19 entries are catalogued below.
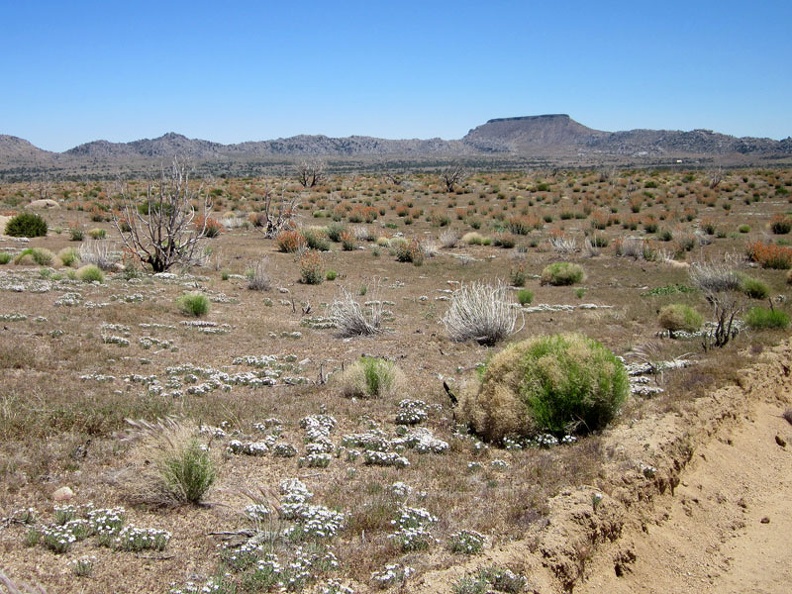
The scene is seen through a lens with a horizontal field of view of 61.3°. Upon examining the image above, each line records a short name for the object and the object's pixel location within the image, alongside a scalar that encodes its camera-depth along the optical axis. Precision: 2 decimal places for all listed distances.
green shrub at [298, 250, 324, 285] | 20.16
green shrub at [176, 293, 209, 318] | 14.41
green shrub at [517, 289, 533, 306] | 17.06
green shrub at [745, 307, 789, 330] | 11.66
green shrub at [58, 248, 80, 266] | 20.75
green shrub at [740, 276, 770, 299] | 16.22
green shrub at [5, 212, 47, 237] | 27.21
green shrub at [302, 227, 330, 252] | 26.41
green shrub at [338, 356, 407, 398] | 9.06
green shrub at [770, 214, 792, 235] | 27.72
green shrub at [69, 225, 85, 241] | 27.06
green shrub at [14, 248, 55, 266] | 20.80
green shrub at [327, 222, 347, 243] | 29.02
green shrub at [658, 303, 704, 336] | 13.05
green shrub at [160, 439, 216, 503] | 5.61
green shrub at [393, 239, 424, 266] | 23.70
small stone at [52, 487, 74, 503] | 5.48
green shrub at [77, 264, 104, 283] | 17.73
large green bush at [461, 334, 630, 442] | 7.30
